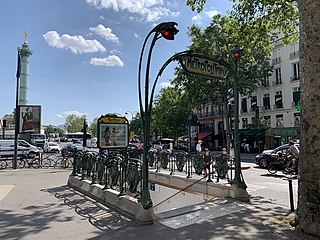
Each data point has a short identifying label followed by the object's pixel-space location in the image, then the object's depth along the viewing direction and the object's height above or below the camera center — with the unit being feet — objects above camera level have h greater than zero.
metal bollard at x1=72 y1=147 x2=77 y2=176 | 35.61 -2.13
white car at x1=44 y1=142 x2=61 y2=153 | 123.65 -1.09
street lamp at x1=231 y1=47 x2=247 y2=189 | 25.14 +0.93
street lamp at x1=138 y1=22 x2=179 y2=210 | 19.38 +2.70
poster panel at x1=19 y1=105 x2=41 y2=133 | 65.65 +6.60
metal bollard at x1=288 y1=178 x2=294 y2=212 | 21.31 -4.15
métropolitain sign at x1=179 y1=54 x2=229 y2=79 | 21.68 +6.50
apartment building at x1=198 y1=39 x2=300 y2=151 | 110.11 +17.84
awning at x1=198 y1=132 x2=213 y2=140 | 156.03 +5.30
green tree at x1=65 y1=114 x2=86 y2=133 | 370.73 +30.58
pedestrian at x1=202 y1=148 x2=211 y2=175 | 31.99 -2.14
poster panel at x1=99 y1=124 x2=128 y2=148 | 41.04 +1.48
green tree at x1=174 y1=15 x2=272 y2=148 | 87.66 +25.67
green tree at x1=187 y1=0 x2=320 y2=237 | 15.93 +1.29
